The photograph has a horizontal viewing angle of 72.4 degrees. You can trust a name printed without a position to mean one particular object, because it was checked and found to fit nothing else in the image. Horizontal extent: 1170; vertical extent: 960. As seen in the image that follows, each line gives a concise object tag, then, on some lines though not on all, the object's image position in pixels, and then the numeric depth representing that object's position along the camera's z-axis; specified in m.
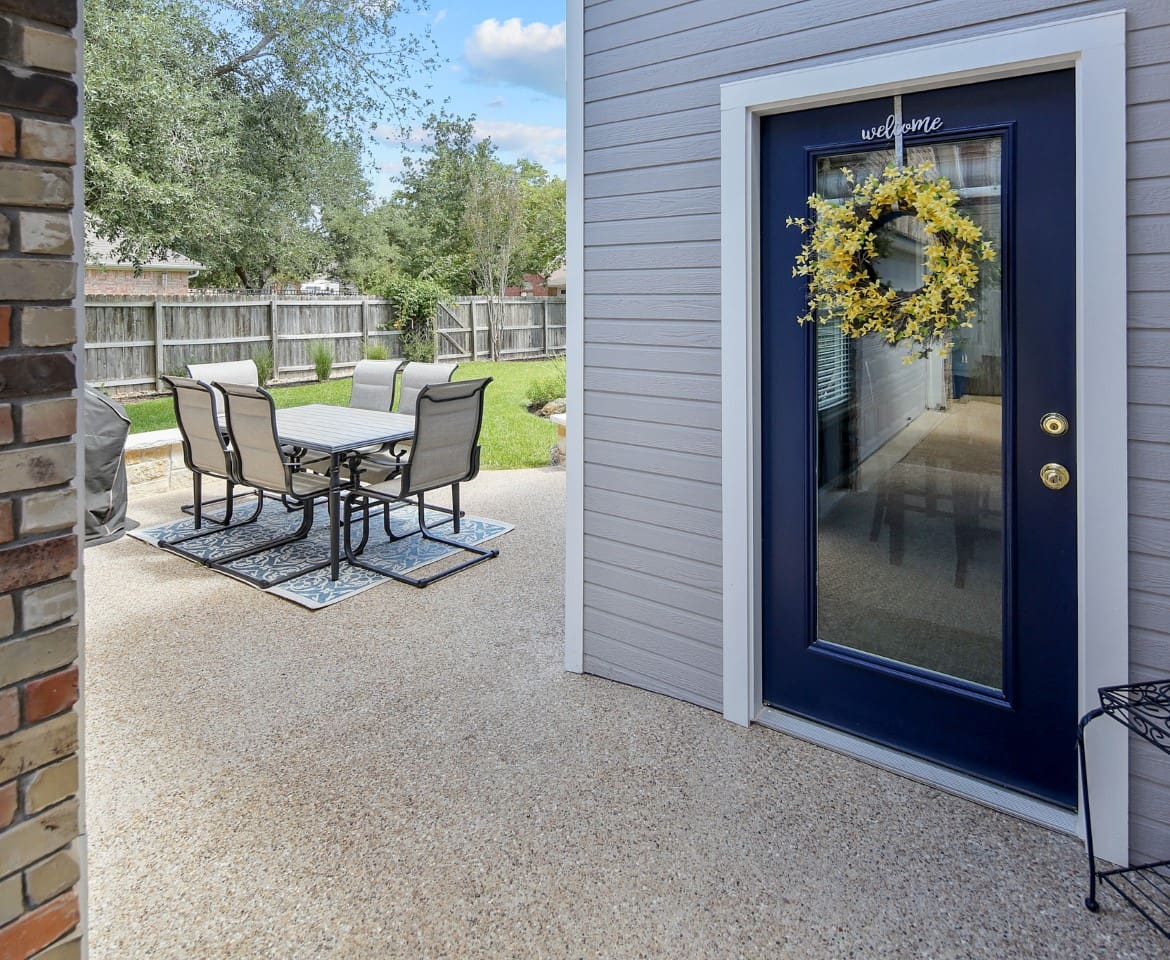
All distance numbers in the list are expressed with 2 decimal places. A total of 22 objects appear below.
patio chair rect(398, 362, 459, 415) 5.35
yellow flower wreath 2.12
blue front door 2.05
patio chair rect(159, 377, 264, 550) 4.39
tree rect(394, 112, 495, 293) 21.33
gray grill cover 4.54
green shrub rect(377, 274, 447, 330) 13.17
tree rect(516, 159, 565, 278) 23.94
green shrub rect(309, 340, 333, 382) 11.07
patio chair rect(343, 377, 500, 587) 4.11
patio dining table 4.07
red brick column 1.00
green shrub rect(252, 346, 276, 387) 10.27
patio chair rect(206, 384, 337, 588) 3.97
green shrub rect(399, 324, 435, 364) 13.00
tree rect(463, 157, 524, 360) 17.73
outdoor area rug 3.96
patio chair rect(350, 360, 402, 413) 5.73
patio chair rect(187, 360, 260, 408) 5.59
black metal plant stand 1.70
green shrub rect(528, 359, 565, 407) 9.53
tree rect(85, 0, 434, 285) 8.16
